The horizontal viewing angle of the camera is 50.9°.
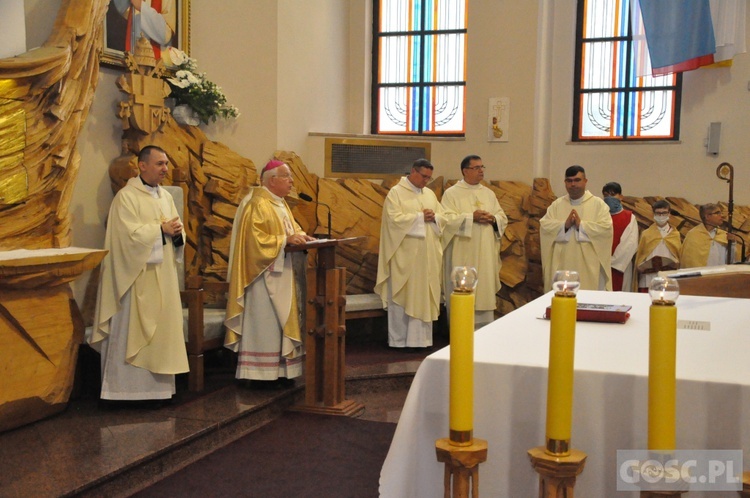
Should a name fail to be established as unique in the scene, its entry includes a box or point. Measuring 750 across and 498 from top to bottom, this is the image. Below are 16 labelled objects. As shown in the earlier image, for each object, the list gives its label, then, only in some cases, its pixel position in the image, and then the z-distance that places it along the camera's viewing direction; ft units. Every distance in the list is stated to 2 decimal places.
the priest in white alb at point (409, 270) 25.27
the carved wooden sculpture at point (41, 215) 14.88
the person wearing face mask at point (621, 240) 28.40
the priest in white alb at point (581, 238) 26.45
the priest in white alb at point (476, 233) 26.81
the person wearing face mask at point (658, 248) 28.27
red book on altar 8.12
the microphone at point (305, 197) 20.49
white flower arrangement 22.84
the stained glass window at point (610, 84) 32.65
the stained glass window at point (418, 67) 34.42
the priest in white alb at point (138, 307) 16.72
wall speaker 30.42
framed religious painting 20.74
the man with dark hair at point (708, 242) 26.68
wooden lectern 18.11
